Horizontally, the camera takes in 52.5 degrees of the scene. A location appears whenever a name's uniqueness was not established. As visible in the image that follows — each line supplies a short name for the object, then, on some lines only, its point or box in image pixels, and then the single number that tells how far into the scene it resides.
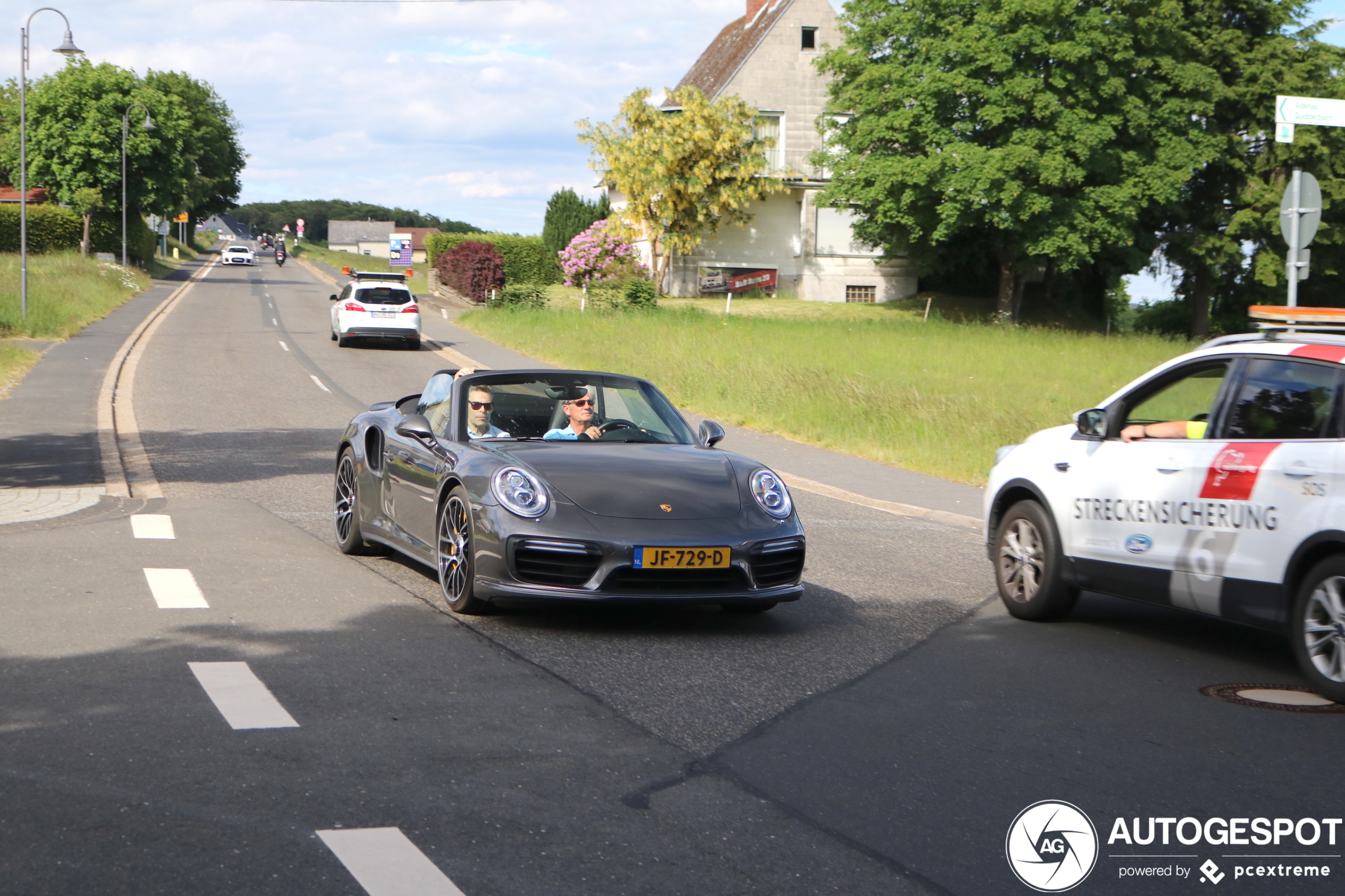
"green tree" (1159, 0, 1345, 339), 45.59
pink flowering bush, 50.16
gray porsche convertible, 6.80
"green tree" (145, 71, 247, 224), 109.44
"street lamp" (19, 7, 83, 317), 29.19
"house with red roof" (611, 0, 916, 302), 53.28
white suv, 5.88
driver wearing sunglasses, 8.17
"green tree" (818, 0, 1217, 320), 41.66
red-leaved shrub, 45.81
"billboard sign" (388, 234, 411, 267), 92.44
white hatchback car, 33.34
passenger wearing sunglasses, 8.00
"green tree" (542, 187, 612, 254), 57.62
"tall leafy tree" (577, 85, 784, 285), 47.94
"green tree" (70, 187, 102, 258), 63.47
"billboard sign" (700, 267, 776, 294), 53.28
